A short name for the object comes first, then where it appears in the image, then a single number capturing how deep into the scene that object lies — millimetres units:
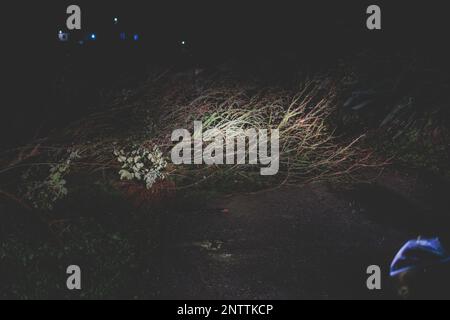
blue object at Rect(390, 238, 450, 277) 4641
